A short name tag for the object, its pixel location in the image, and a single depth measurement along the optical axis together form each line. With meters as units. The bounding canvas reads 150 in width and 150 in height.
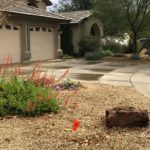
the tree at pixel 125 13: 15.89
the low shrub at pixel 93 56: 16.55
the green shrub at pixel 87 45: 18.88
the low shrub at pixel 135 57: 16.42
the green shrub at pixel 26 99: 4.60
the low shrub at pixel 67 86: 6.76
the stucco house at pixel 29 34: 13.73
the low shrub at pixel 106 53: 17.76
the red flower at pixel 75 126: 3.67
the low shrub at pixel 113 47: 21.09
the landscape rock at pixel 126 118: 4.04
